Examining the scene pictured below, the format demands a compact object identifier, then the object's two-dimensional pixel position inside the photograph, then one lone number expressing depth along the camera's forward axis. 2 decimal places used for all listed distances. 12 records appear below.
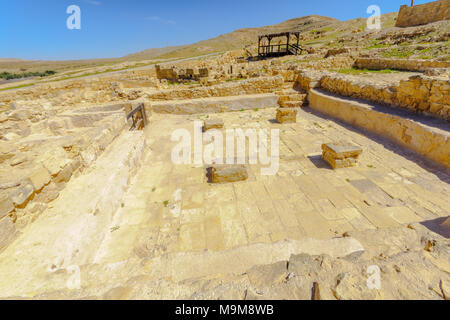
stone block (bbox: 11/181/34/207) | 2.51
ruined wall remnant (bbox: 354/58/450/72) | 10.48
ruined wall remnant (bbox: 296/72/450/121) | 5.62
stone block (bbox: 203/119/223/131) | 8.05
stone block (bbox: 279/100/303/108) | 10.07
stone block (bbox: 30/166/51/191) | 2.82
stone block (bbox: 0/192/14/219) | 2.32
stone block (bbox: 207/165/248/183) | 4.73
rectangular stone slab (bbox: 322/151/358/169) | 5.09
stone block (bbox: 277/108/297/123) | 8.36
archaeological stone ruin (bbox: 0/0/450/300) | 1.86
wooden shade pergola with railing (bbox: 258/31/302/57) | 23.44
